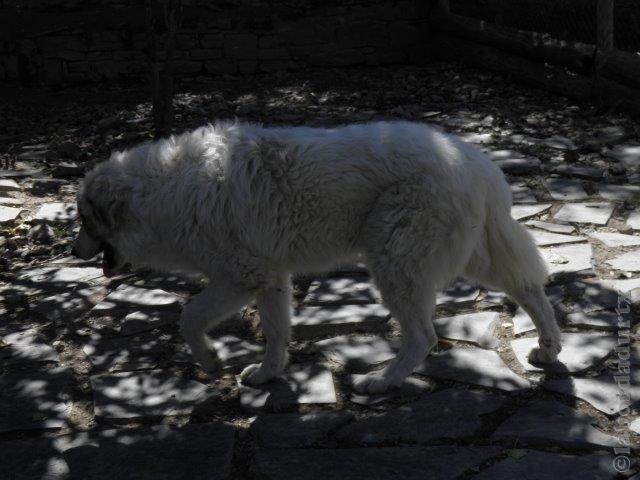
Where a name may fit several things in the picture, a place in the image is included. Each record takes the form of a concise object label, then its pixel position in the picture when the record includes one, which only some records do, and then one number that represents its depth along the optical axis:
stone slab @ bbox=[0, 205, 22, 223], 7.12
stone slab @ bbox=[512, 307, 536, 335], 4.76
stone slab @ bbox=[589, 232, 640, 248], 5.80
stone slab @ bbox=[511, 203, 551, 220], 6.43
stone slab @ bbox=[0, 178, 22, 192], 7.84
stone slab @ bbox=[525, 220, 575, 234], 6.13
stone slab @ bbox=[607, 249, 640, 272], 5.43
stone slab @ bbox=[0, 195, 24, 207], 7.48
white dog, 4.12
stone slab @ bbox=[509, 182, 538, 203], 6.78
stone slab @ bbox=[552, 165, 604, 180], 7.25
